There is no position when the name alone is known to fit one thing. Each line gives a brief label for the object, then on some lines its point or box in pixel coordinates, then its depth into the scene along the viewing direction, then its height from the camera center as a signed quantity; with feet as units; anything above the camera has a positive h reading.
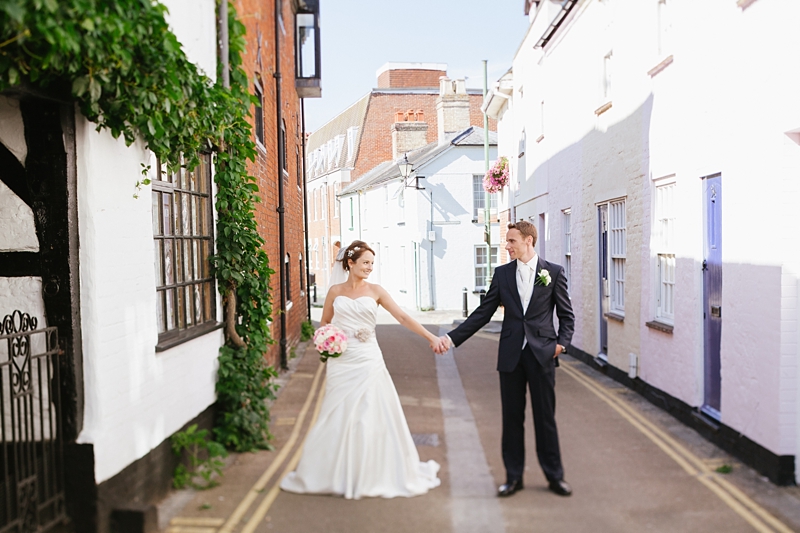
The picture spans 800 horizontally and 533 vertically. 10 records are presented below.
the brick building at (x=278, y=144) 38.47 +5.76
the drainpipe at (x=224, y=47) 26.21 +6.51
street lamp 97.46 +9.03
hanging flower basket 79.00 +6.39
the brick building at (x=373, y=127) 148.87 +21.85
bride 21.07 -4.95
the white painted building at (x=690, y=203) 21.58 +1.30
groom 21.07 -2.76
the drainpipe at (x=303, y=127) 69.32 +10.10
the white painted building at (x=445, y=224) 104.32 +2.31
